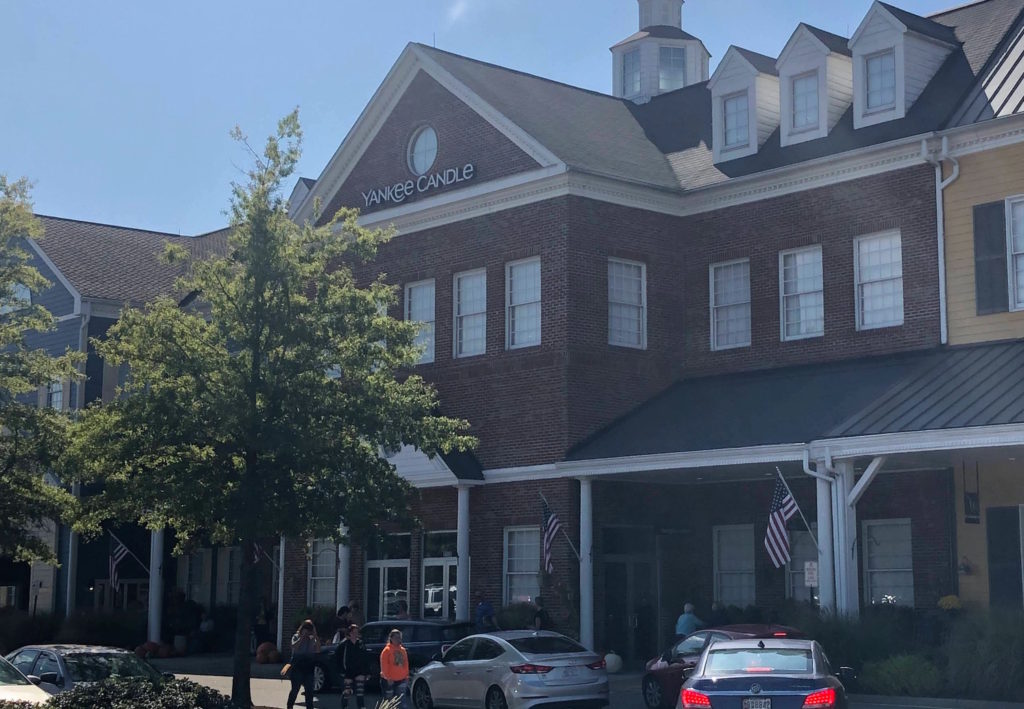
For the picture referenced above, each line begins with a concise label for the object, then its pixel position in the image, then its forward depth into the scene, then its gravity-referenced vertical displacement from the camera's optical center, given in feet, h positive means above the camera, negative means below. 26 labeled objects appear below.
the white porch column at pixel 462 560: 100.37 +0.05
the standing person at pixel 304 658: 75.00 -4.95
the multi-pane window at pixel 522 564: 99.14 -0.18
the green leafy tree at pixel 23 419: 95.20 +8.90
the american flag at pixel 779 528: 81.66 +1.93
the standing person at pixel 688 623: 85.97 -3.51
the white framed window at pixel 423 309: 108.99 +18.71
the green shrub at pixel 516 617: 94.53 -3.55
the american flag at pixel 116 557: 124.98 +0.10
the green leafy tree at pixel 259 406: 74.84 +7.81
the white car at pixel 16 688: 58.13 -5.22
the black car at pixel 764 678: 50.11 -3.96
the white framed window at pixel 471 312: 106.11 +17.82
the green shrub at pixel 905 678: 72.33 -5.55
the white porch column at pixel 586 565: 93.15 -0.20
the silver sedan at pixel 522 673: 69.97 -5.36
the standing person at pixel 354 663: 72.79 -5.04
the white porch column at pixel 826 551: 80.28 +0.68
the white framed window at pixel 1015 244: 87.61 +18.96
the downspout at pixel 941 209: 90.17 +21.71
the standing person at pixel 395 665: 71.61 -5.04
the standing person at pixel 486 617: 89.09 -3.47
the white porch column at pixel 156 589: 130.82 -2.70
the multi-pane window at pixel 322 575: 113.50 -1.18
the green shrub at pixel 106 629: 126.31 -6.11
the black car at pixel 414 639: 85.05 -4.56
